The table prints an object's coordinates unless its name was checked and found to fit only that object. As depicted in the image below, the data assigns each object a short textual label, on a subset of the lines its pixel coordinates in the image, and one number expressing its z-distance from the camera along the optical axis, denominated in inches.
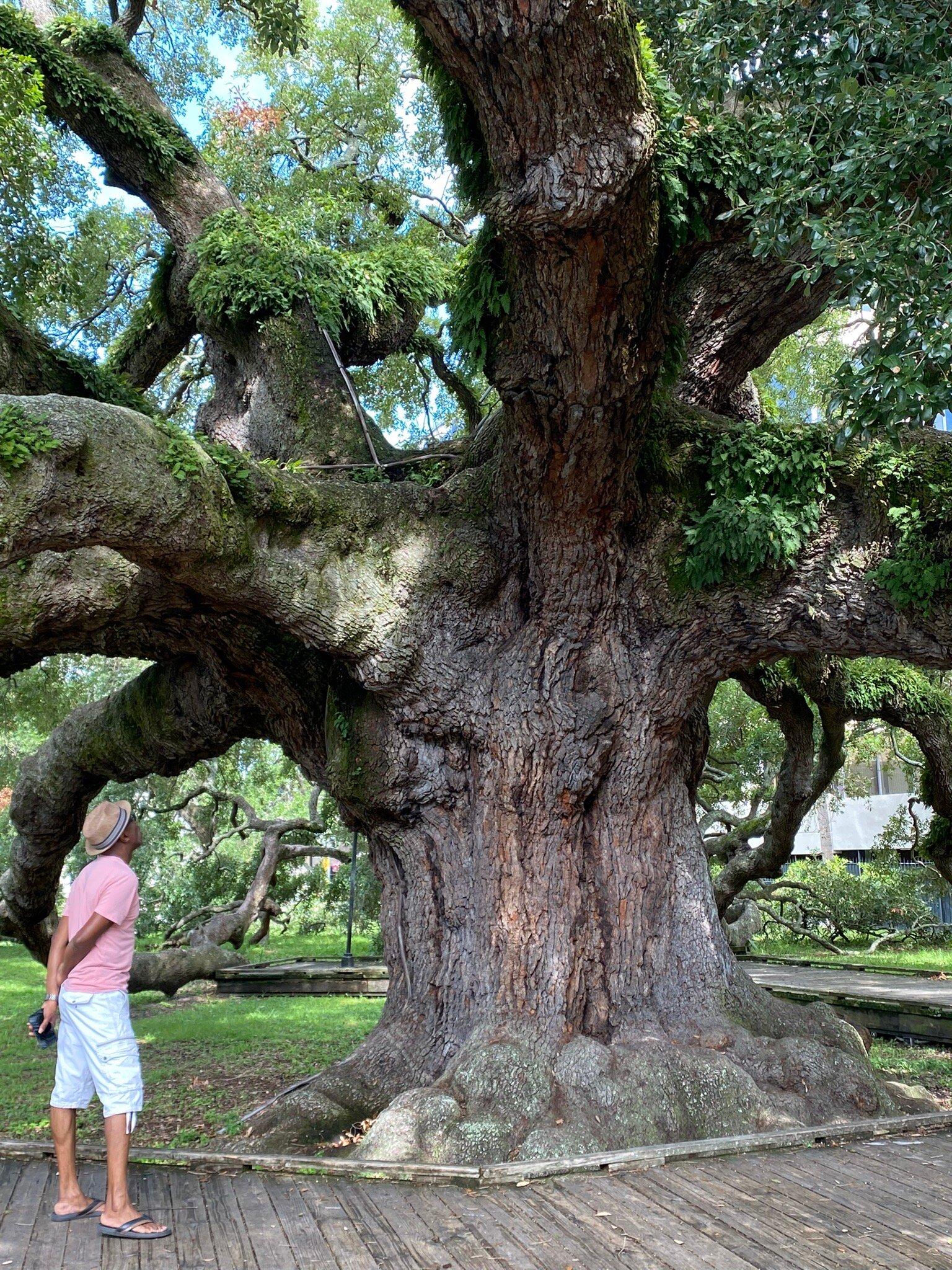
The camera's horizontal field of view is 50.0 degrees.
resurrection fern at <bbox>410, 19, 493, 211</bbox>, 216.5
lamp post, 627.5
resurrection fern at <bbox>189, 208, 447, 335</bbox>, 319.0
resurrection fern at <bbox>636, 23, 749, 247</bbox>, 223.5
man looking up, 157.6
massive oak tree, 208.5
